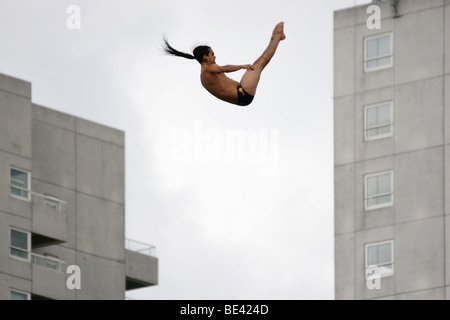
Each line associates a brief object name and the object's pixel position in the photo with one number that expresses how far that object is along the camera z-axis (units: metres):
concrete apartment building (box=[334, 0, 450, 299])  92.38
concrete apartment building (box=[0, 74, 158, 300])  100.69
